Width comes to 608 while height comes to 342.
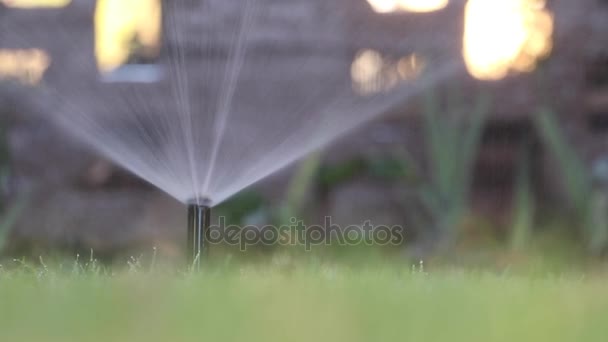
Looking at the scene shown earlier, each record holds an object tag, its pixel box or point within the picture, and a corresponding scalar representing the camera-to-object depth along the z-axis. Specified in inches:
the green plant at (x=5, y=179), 358.6
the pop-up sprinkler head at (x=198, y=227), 186.2
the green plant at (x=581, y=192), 329.7
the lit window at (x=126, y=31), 400.5
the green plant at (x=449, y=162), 336.2
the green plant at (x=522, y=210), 335.6
